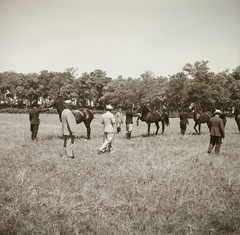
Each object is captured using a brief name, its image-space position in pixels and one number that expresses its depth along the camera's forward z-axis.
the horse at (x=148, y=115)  17.28
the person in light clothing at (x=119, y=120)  20.28
